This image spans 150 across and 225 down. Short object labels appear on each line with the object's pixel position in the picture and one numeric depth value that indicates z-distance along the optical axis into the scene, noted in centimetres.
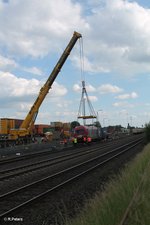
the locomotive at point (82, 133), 3997
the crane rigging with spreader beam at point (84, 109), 5017
